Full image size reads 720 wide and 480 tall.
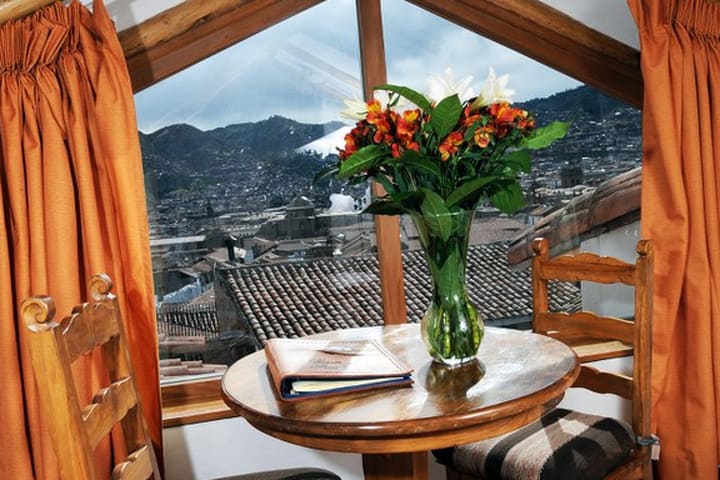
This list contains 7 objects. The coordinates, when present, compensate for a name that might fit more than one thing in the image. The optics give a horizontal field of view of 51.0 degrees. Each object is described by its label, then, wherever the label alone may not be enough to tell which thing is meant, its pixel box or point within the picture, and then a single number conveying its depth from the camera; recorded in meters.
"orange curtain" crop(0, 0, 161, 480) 2.16
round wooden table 1.48
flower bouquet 1.70
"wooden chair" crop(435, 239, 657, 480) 1.99
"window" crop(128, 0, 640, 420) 2.68
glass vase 1.80
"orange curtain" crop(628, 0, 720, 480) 2.56
